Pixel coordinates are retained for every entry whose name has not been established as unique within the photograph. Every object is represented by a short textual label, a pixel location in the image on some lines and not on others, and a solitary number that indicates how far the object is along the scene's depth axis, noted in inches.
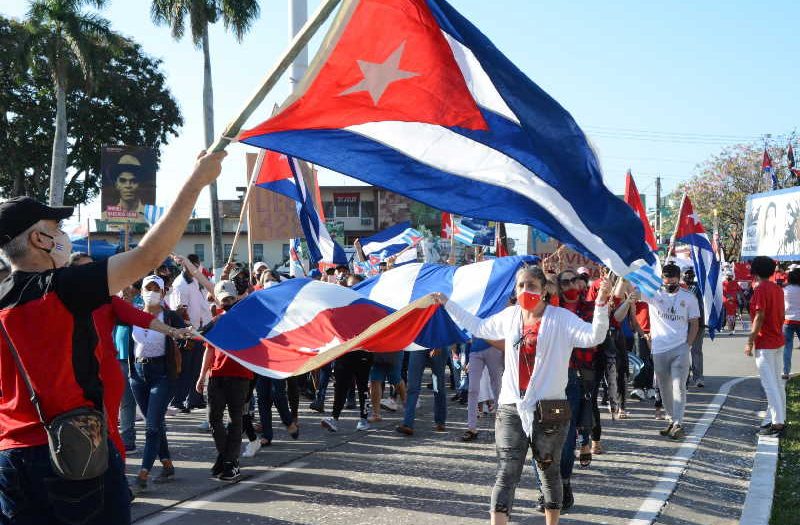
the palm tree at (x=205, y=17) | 1315.2
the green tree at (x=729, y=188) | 2015.3
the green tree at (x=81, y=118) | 1615.4
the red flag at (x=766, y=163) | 1383.1
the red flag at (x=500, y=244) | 440.0
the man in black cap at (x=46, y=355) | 115.6
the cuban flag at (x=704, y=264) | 524.7
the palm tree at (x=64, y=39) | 1333.7
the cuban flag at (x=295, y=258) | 658.2
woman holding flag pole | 213.9
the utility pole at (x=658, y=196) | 2401.1
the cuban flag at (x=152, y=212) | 627.7
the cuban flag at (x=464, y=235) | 788.6
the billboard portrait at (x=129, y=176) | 1126.9
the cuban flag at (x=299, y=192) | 444.1
